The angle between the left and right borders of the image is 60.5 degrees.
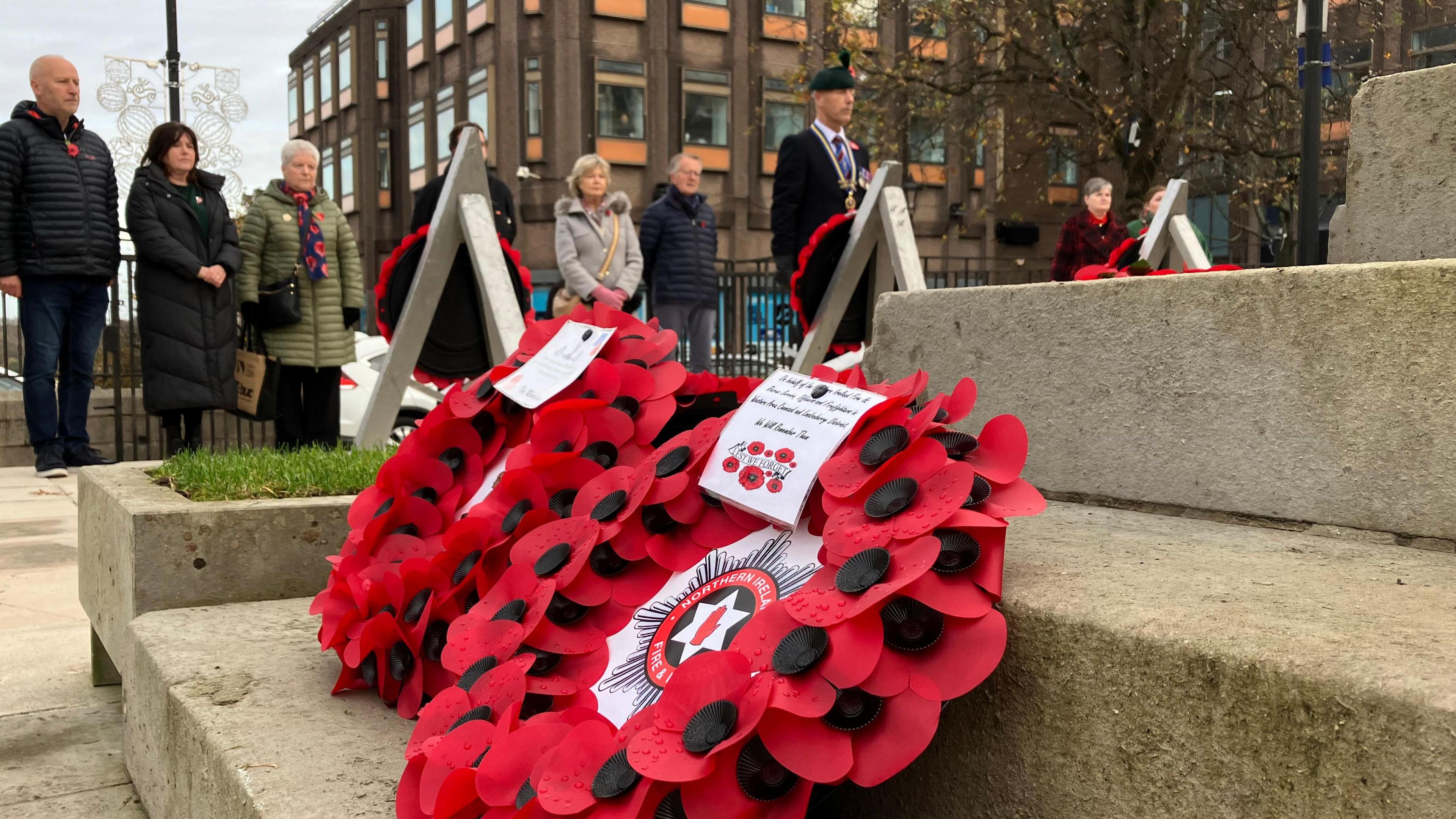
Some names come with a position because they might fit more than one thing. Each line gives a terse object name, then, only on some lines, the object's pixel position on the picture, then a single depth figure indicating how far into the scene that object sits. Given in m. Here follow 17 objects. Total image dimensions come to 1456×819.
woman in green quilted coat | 6.61
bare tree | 15.95
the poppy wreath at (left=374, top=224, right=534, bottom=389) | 5.11
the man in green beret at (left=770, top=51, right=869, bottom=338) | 6.62
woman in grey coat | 7.57
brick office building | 30.91
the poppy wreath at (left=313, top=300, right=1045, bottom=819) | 1.29
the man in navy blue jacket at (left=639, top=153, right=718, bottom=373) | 8.47
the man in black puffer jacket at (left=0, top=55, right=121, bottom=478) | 6.84
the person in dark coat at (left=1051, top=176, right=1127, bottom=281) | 9.20
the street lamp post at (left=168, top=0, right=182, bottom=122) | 14.18
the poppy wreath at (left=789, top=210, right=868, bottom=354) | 5.95
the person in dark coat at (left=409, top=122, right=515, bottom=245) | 5.89
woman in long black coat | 6.59
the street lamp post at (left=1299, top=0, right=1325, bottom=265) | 10.09
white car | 9.49
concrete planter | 2.92
